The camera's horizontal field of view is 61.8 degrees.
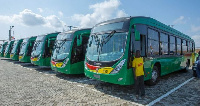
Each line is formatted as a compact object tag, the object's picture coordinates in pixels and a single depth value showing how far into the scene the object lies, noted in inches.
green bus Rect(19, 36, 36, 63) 658.2
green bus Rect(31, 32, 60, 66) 513.3
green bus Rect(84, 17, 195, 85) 249.1
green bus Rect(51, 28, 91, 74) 385.4
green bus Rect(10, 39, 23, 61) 789.9
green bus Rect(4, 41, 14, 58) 918.1
